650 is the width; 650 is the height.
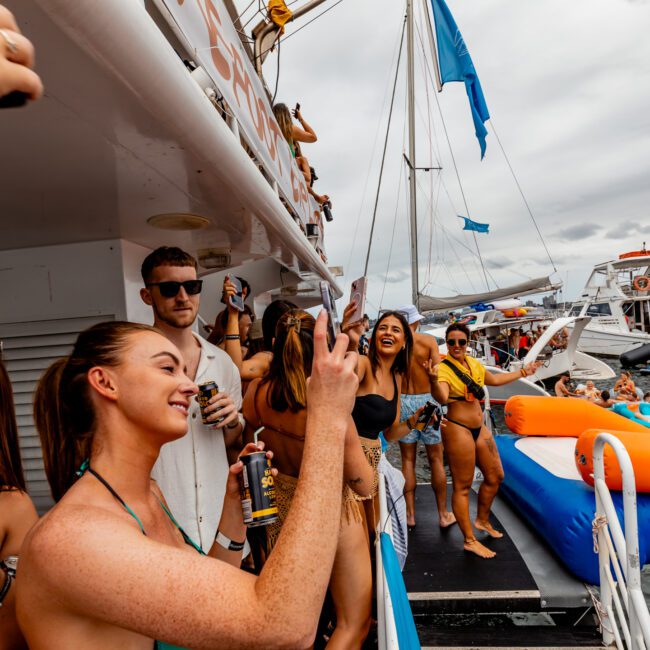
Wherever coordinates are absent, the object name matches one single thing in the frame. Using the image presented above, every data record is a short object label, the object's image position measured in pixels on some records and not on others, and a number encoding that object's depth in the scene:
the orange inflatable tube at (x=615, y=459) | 3.51
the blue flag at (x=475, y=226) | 20.34
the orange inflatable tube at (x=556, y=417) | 5.53
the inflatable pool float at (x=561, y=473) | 3.59
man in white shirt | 2.16
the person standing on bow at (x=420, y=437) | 4.17
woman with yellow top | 4.07
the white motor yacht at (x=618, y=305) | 24.09
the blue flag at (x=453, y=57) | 10.90
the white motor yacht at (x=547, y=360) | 14.24
